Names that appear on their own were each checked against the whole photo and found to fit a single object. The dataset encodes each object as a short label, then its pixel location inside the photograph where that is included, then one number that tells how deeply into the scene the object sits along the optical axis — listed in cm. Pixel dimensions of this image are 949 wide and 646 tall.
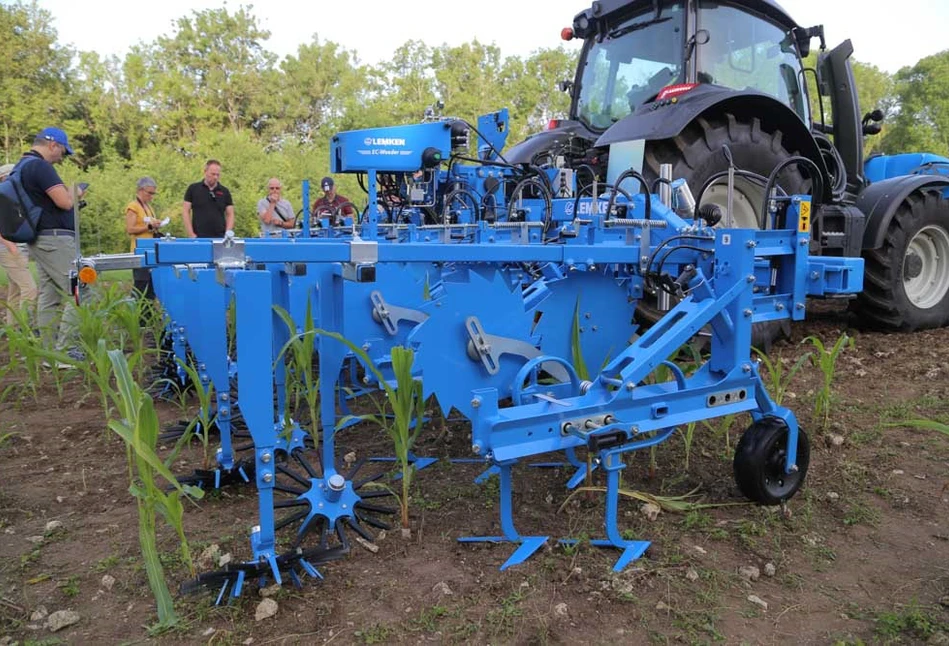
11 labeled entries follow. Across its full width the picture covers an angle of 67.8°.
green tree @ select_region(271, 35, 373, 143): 3048
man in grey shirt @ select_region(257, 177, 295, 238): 748
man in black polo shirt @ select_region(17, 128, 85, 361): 480
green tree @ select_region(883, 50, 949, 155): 3025
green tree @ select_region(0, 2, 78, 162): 2241
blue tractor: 418
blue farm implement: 203
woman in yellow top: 596
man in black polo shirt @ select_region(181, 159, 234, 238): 645
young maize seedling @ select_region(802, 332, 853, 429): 302
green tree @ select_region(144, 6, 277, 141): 2731
